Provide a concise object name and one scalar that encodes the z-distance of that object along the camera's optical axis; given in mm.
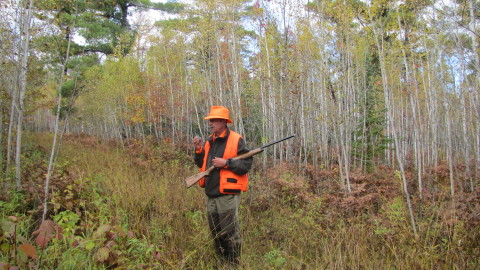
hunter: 2998
